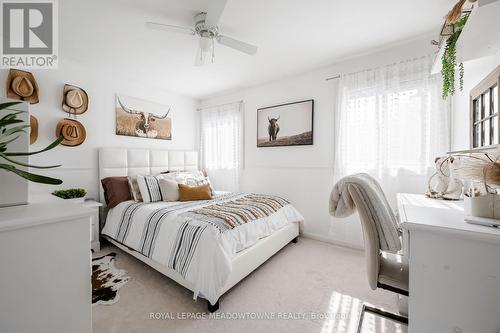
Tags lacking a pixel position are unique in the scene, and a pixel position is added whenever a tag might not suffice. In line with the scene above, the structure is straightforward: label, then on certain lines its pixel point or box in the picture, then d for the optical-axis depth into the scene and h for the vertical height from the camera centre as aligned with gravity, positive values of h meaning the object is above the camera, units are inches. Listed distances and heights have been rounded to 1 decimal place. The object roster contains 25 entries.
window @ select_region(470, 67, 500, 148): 52.1 +15.6
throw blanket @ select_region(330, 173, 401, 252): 47.2 -9.7
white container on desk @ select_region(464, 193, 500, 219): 39.5 -7.8
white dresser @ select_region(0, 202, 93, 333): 24.8 -14.0
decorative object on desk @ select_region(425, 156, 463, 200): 66.6 -5.8
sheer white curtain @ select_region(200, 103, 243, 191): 150.9 +16.6
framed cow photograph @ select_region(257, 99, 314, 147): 121.4 +26.2
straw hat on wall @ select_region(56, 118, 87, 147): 103.6 +17.3
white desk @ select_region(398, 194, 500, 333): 34.3 -19.6
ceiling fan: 66.2 +48.4
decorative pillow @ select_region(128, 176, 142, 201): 110.5 -13.2
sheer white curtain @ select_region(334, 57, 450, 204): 87.0 +19.1
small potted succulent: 96.0 -13.8
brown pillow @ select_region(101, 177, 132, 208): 108.6 -13.7
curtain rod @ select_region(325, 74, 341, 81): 110.1 +48.1
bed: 64.7 -26.9
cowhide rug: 70.3 -45.3
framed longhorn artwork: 128.0 +31.6
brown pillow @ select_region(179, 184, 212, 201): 112.3 -15.5
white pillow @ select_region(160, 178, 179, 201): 111.4 -13.7
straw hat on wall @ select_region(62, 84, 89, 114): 105.0 +34.3
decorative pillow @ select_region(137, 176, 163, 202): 109.3 -12.6
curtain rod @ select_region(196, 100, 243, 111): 149.9 +47.8
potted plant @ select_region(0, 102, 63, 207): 33.0 -1.7
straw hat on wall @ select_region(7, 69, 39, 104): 89.6 +35.2
